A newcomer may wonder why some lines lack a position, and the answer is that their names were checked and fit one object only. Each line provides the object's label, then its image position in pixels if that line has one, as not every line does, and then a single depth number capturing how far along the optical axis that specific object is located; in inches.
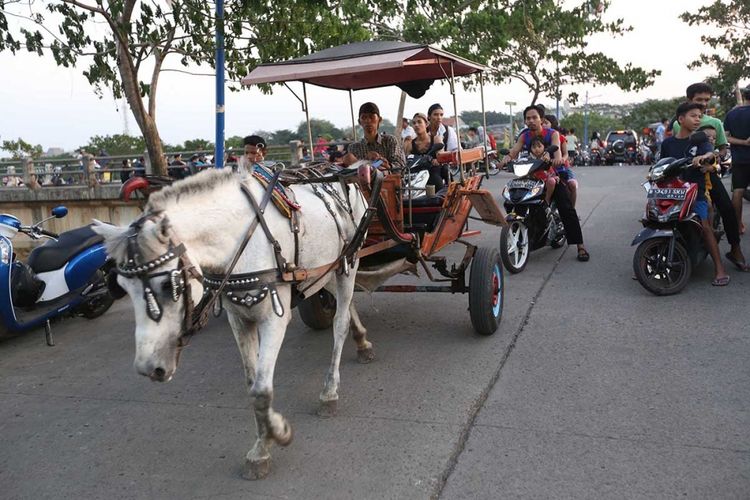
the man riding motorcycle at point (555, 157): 286.8
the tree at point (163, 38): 338.0
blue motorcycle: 219.1
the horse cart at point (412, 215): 188.9
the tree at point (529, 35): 624.1
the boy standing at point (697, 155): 231.9
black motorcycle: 275.0
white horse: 102.9
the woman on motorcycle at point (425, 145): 244.1
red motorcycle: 227.8
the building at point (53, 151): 2437.3
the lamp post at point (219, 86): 306.2
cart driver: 210.7
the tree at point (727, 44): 838.5
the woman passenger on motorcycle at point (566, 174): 295.1
